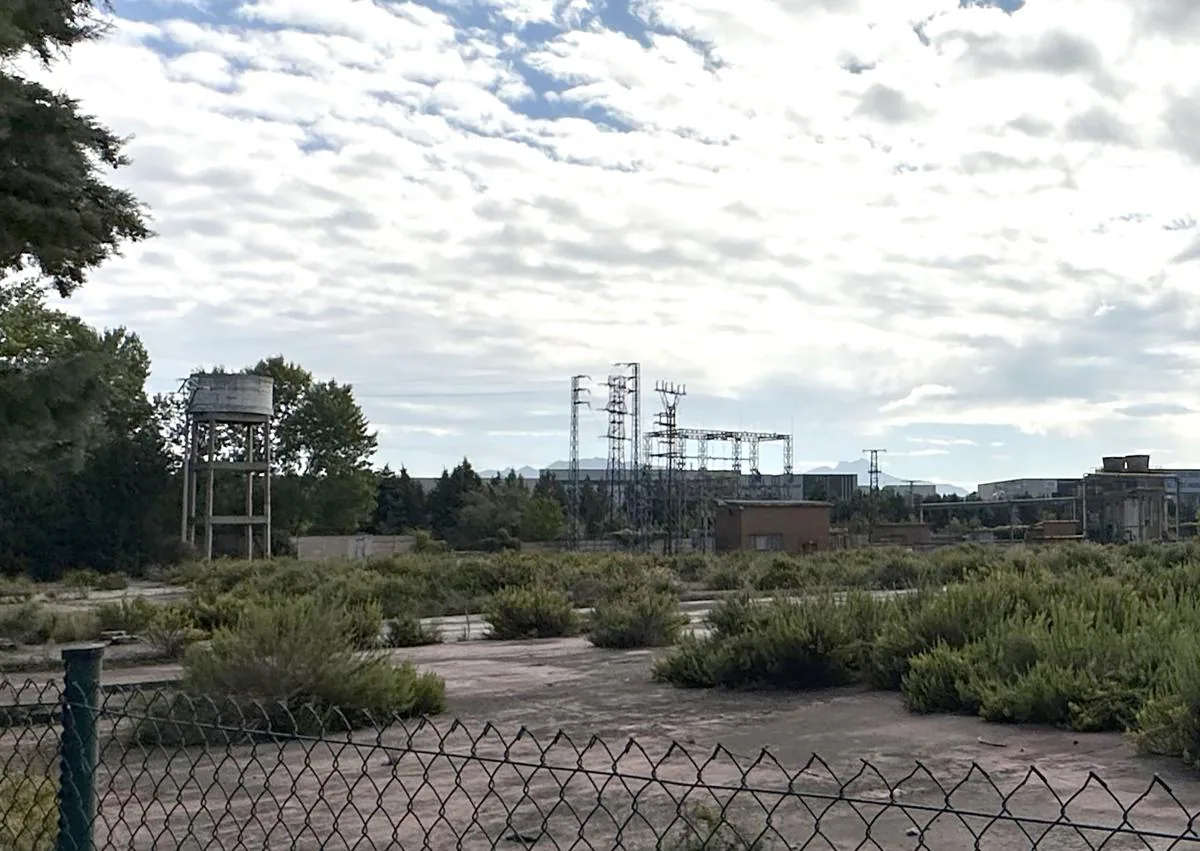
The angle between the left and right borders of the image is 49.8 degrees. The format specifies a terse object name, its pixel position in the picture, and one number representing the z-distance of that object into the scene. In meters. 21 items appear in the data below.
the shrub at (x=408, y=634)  19.34
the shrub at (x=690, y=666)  12.34
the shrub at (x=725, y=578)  34.69
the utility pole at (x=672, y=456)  72.50
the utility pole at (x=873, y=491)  89.75
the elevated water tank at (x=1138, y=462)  72.38
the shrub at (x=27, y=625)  21.14
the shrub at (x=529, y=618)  20.16
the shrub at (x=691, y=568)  39.25
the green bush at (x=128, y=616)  20.70
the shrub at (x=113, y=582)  44.88
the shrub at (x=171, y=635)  17.86
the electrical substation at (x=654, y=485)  71.81
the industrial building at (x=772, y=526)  60.06
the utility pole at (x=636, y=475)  72.56
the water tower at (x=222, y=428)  51.56
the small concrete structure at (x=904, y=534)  67.69
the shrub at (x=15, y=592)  30.99
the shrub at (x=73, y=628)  20.59
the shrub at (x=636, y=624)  17.08
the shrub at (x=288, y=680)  9.96
